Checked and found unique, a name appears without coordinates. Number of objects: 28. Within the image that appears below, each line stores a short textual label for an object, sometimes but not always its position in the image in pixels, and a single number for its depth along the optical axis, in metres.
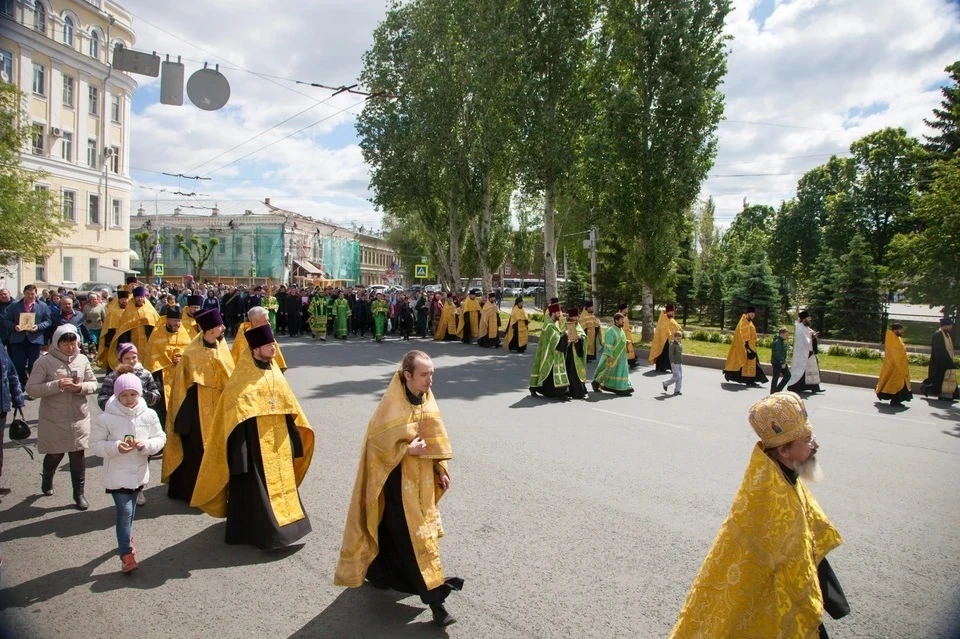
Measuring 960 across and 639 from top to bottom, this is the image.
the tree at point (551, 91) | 23.31
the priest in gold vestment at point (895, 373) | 12.08
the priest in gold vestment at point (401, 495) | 3.95
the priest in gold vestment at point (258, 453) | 4.93
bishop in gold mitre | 2.71
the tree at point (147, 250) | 52.41
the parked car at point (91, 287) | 32.29
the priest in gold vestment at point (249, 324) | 5.53
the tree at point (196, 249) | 62.47
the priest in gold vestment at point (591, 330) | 17.08
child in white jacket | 4.68
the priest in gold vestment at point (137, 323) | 9.88
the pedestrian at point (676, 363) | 12.49
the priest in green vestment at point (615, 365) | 12.45
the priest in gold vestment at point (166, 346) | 7.63
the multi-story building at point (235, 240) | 73.06
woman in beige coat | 5.98
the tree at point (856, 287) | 24.70
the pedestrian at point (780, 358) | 12.84
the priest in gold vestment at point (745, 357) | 14.41
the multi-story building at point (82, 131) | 35.19
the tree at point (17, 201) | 19.09
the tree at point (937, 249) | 17.70
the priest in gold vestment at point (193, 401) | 5.97
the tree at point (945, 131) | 26.80
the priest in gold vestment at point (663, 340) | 14.87
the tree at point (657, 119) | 21.59
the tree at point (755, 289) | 29.64
